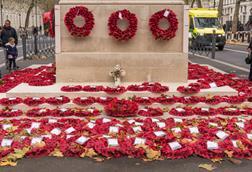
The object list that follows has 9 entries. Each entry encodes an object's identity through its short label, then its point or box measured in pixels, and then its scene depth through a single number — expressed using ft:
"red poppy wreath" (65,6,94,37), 32.99
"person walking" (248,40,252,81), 40.22
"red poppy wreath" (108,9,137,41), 32.99
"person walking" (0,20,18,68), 55.06
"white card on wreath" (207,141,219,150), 19.93
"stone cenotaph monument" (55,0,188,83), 33.47
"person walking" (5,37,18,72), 52.42
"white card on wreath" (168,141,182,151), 19.87
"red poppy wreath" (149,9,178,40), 33.09
